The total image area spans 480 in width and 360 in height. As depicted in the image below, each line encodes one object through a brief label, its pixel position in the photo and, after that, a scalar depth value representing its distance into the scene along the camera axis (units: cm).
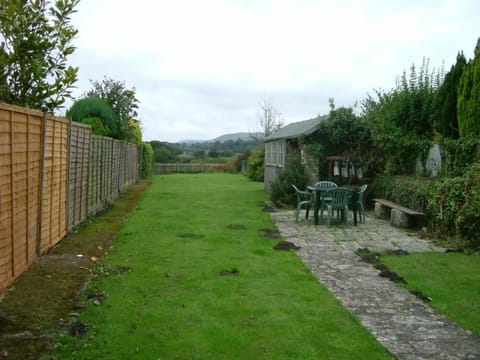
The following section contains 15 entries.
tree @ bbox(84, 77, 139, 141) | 2406
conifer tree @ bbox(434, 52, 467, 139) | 1325
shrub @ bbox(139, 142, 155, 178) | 2877
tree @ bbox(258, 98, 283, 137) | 4394
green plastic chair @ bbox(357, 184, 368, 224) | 1112
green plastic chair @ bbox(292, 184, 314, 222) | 1139
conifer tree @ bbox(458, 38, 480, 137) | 1122
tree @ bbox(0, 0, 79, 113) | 504
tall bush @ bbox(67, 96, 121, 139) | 1820
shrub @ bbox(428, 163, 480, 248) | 812
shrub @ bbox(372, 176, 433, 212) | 1078
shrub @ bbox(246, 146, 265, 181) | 2792
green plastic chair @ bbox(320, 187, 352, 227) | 1066
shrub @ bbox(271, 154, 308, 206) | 1462
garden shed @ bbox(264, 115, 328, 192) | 1616
